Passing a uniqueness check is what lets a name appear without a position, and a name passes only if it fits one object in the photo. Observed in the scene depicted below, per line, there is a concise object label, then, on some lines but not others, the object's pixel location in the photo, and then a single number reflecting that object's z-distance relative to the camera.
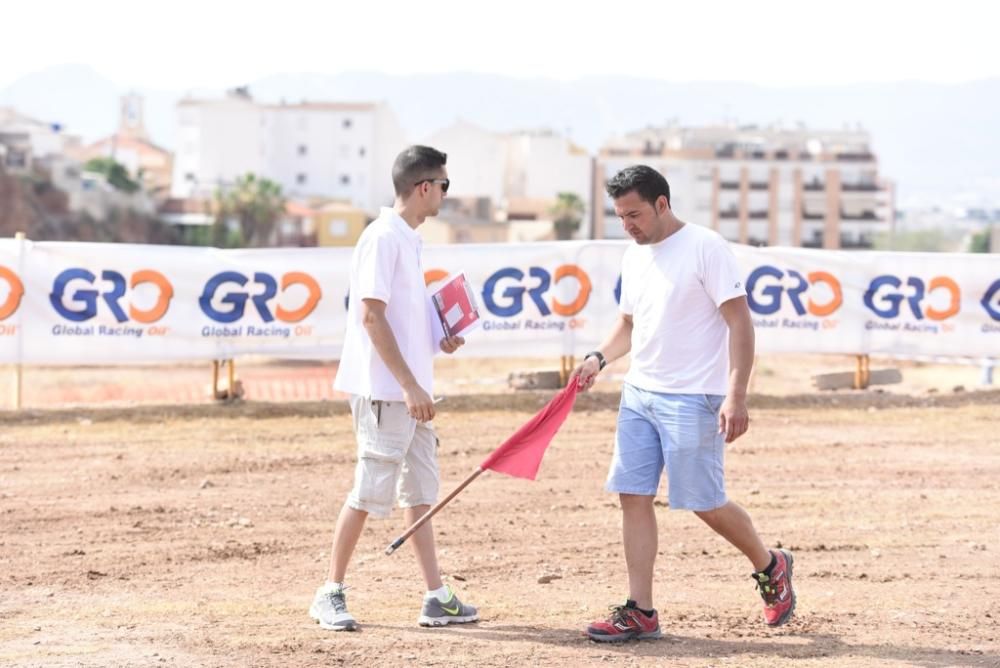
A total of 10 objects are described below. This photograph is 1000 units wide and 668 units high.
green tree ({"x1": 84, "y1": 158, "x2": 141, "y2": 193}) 105.62
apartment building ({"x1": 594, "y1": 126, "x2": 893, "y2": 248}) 141.88
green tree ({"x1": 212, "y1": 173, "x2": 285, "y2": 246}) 106.65
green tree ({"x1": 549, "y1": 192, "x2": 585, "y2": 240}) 112.39
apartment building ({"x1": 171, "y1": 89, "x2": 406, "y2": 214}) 143.00
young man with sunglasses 6.74
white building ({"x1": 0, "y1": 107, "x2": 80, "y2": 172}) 94.00
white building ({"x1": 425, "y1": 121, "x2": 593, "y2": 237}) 144.62
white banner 15.27
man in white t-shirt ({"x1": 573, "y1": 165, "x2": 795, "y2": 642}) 6.64
